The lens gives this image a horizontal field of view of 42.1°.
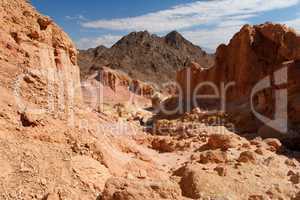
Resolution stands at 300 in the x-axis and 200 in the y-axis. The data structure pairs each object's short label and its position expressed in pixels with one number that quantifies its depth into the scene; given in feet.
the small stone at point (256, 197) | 23.10
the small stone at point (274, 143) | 44.00
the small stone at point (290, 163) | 36.30
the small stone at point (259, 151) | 37.53
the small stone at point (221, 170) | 28.67
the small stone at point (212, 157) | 34.58
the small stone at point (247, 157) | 33.78
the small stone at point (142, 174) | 26.37
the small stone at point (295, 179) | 28.65
